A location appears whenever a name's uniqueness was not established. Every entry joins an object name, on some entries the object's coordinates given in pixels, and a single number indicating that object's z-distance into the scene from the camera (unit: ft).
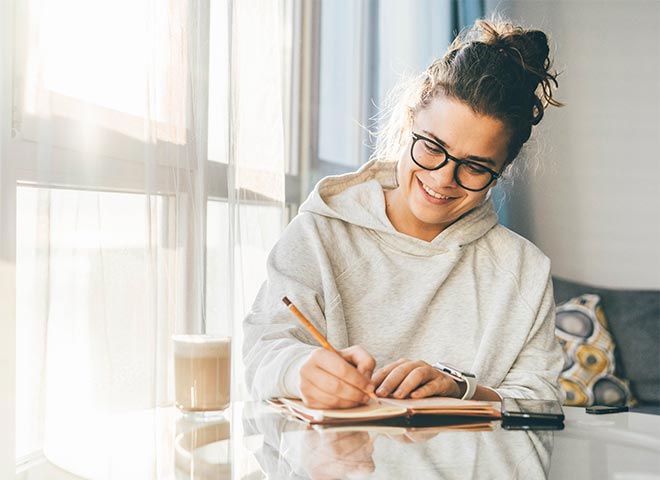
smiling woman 4.85
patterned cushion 9.76
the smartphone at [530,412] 3.59
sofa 10.13
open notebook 3.29
